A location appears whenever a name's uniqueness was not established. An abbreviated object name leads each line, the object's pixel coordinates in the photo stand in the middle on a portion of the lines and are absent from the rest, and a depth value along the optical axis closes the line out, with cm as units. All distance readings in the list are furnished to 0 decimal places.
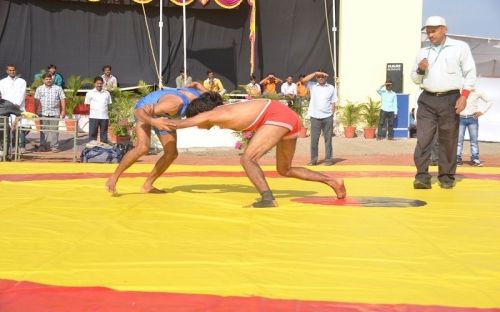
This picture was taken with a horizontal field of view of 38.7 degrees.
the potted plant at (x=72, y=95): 1672
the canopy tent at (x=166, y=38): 1847
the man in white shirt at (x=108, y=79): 1552
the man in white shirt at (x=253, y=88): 1617
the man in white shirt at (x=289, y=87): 1764
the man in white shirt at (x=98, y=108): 1363
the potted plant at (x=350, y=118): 1817
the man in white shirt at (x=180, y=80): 1728
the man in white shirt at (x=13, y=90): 1334
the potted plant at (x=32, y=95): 1503
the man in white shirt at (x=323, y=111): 1189
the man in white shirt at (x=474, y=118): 1209
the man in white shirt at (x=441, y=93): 723
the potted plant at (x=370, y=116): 1817
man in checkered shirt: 1359
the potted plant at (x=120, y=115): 1417
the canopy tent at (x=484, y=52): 2311
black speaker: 1864
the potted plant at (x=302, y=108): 1655
